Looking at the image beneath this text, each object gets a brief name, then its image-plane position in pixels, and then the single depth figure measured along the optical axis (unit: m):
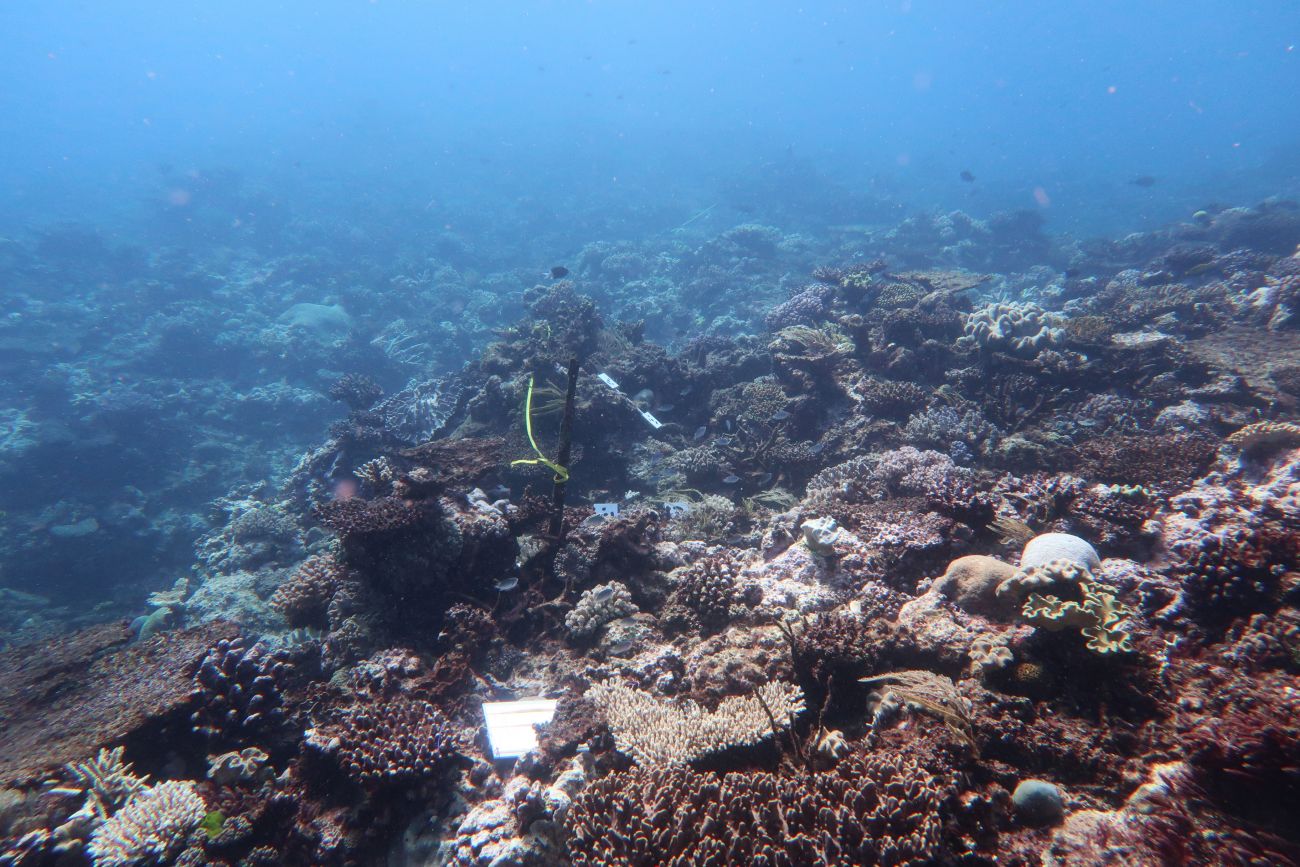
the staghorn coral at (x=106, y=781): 3.97
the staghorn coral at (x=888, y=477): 7.07
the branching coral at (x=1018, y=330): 11.03
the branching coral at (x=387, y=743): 4.13
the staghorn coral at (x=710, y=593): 5.65
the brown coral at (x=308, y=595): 7.04
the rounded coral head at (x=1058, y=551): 4.59
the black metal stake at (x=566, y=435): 5.62
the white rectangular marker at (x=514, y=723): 4.36
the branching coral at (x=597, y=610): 5.75
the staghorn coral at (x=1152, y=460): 6.91
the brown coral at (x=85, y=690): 4.45
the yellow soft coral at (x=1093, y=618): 3.59
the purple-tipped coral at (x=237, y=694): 4.84
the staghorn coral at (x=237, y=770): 4.30
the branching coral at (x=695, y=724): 3.71
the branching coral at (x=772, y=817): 2.77
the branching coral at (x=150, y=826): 3.57
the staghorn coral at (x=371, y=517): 6.21
